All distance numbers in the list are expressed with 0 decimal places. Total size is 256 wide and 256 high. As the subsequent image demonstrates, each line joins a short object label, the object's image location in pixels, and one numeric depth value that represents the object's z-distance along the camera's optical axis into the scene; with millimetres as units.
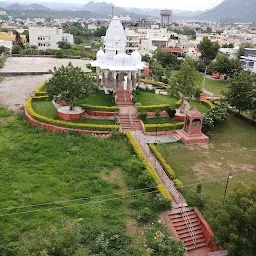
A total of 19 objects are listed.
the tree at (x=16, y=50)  64750
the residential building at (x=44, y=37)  79438
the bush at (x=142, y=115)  26202
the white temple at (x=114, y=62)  30494
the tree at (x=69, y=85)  24484
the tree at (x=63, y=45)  80438
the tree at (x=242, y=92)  28016
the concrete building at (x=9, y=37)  76938
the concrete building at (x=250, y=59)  53144
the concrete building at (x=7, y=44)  67188
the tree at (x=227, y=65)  49375
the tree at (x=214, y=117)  25469
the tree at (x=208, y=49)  62850
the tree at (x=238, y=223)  11656
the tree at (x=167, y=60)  59500
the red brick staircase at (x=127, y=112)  25438
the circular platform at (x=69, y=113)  25562
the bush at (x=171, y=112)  27391
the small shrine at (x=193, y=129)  23898
